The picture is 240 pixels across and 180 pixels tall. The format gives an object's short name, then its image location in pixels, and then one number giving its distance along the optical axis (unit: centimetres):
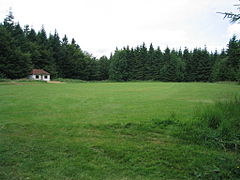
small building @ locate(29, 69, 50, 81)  4797
